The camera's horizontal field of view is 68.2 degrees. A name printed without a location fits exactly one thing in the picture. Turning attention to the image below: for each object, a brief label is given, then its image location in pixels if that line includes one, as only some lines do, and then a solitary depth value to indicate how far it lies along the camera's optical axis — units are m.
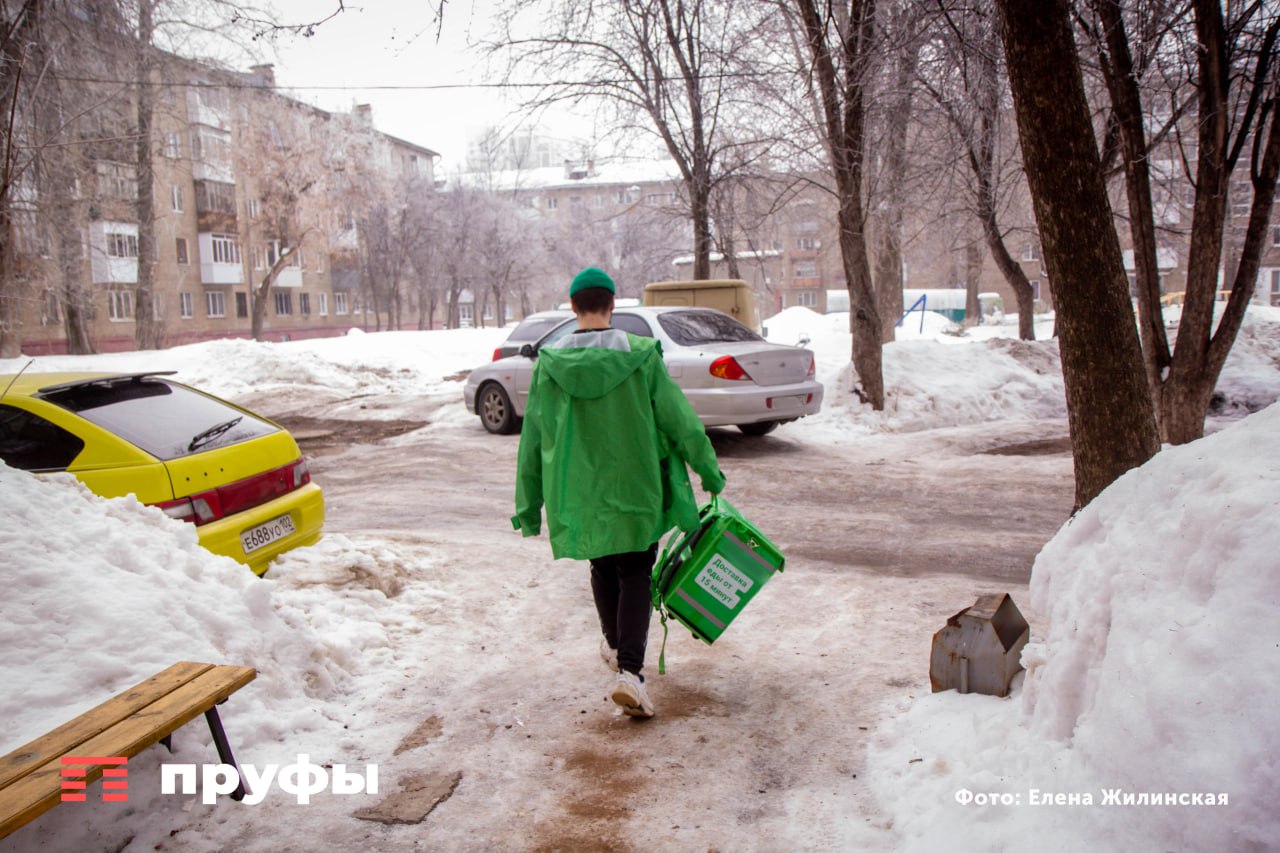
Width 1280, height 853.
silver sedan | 9.83
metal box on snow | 3.50
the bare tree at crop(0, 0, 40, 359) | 8.24
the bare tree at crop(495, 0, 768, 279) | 15.67
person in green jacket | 3.69
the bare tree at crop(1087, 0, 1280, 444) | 7.16
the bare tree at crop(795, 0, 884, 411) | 11.52
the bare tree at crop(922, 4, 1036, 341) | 9.41
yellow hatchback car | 4.74
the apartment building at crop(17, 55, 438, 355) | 23.55
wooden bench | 2.40
